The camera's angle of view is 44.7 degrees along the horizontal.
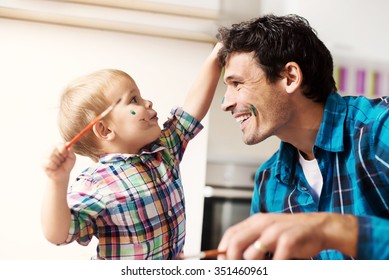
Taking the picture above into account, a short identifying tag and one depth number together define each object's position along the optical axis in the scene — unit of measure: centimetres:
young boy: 65
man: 73
